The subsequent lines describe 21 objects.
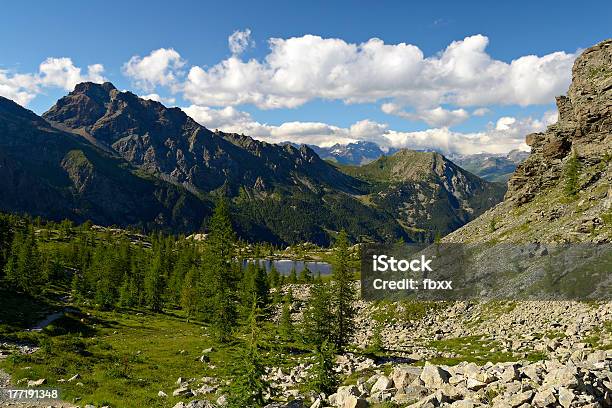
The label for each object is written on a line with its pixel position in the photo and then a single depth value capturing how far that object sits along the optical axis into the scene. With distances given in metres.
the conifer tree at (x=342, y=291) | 49.72
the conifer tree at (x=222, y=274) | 55.72
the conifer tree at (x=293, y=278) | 152.75
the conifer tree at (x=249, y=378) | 21.03
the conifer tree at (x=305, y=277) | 151.77
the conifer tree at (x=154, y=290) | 87.31
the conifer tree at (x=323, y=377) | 26.58
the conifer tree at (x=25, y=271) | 74.81
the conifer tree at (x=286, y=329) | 60.44
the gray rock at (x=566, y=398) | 14.59
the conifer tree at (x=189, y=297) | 83.50
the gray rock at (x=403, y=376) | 21.44
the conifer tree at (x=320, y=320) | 47.91
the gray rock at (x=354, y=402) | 19.39
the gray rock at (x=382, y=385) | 21.48
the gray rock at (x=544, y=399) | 14.74
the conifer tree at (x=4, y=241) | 94.25
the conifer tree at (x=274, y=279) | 139.31
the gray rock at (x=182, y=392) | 30.78
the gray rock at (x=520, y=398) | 15.28
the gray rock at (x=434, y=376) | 20.67
